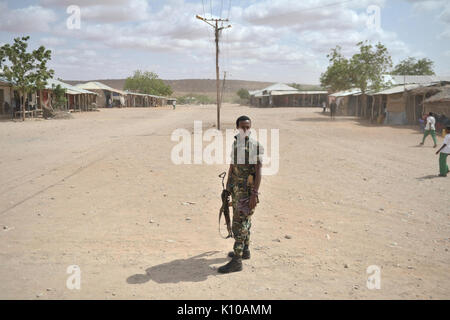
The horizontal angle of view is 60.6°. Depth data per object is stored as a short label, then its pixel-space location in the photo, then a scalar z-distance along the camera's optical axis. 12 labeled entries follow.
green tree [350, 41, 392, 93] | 28.01
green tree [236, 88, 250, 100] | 101.21
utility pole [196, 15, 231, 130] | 20.19
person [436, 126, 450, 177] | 9.04
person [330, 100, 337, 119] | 32.16
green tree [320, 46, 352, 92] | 30.02
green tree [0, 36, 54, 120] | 24.75
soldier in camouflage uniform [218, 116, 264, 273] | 4.04
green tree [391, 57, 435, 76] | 57.72
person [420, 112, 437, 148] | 13.97
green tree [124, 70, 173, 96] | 88.88
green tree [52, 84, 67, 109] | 32.56
